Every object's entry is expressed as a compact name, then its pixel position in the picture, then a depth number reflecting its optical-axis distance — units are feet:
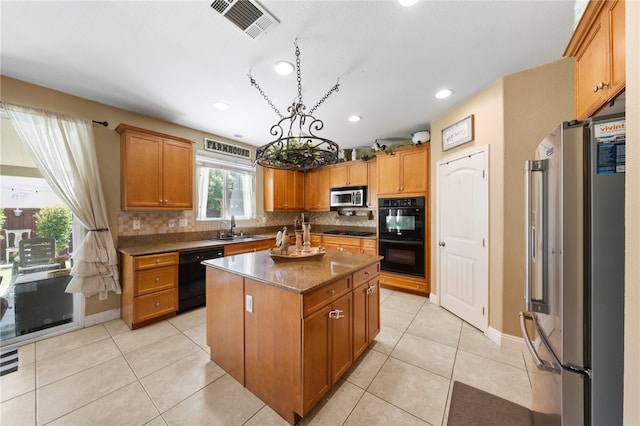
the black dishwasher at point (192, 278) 9.77
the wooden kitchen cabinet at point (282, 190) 15.35
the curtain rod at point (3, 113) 7.18
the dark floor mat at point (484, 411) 4.83
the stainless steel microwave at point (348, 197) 14.69
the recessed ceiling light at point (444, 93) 8.35
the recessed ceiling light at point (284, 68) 6.65
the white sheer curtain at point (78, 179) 7.73
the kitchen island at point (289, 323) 4.62
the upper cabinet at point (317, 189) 16.56
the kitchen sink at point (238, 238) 12.63
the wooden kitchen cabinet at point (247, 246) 11.27
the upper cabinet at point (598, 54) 3.25
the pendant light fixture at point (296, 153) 5.42
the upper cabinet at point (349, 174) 14.88
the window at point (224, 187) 12.62
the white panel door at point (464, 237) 8.22
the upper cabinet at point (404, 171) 11.55
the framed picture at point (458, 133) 8.64
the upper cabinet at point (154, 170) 9.23
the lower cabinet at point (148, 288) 8.56
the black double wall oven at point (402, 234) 11.54
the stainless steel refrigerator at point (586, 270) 2.80
